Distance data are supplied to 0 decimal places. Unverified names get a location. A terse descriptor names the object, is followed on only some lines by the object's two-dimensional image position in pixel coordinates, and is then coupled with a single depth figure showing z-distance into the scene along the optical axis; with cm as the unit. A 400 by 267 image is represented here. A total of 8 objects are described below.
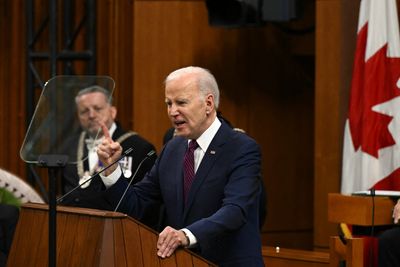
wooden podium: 711
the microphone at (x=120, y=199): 824
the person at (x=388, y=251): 1032
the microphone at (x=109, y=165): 802
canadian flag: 1226
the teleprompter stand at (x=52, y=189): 711
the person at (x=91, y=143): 1173
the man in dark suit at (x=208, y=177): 788
